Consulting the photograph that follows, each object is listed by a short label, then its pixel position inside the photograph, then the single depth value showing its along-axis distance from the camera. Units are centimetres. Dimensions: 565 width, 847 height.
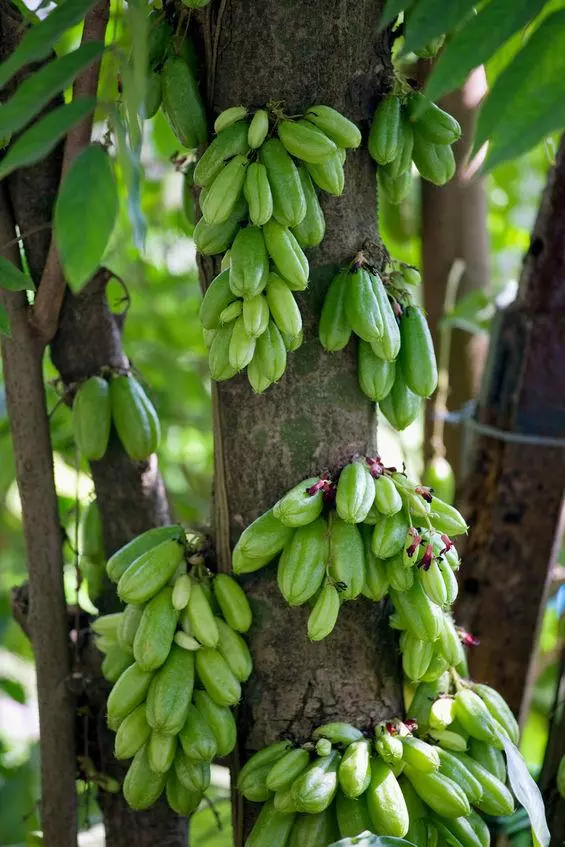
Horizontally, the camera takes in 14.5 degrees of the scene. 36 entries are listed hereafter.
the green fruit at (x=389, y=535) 142
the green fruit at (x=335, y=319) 143
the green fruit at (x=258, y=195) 139
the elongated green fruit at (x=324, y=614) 142
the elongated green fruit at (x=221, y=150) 140
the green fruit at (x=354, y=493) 141
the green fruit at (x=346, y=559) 142
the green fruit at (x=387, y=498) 142
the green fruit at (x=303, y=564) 141
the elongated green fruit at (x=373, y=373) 145
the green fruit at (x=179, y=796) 146
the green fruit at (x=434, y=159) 146
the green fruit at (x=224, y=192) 139
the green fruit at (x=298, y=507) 141
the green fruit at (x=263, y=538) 143
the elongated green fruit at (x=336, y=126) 140
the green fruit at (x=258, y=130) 140
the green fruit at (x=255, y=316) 139
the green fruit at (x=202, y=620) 144
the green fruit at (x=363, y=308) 142
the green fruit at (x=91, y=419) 156
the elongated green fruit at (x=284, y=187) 139
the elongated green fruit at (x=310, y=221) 141
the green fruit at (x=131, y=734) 145
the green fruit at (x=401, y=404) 147
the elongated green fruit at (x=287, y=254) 139
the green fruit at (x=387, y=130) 144
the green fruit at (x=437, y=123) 145
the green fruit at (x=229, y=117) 141
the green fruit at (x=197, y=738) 144
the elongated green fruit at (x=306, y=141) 139
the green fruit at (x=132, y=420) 157
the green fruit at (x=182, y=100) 144
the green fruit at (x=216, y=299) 141
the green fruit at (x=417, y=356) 146
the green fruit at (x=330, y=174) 140
